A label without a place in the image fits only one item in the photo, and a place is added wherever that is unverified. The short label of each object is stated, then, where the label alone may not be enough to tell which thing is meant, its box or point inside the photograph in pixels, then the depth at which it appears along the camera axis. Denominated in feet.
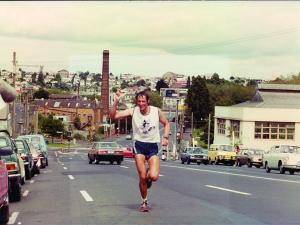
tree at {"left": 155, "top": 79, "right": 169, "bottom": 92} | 379.88
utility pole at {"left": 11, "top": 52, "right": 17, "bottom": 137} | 216.43
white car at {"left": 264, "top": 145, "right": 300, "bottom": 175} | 110.11
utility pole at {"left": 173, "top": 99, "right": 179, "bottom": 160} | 283.38
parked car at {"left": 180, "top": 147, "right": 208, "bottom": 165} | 166.71
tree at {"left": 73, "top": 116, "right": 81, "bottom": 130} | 465.88
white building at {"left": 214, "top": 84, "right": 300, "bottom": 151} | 285.64
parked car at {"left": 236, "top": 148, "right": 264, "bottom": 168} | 164.35
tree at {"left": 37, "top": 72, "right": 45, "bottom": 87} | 514.52
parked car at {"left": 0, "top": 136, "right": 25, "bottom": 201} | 50.60
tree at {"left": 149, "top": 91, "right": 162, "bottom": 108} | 341.66
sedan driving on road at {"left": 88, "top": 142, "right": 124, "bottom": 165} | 135.38
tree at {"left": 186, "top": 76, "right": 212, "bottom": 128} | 354.33
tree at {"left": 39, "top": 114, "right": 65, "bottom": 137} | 414.21
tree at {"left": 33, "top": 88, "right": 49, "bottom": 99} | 489.46
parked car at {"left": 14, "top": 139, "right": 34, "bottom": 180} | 79.30
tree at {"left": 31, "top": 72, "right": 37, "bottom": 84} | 482.41
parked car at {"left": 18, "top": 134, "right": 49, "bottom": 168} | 121.90
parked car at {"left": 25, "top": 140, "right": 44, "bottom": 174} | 95.51
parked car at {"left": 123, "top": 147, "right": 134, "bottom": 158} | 244.42
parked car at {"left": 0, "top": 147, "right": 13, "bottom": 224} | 37.73
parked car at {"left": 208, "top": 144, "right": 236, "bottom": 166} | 167.89
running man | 40.19
